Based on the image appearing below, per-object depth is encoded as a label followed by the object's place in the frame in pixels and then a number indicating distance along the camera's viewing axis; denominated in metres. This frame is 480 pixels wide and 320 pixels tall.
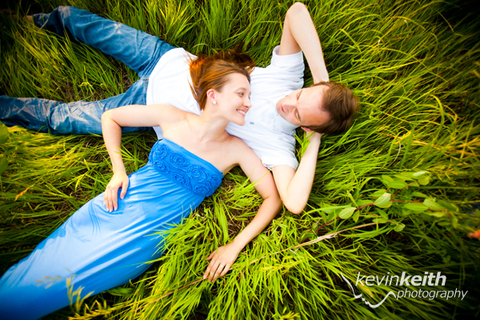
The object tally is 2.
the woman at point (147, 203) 1.46
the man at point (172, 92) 1.79
